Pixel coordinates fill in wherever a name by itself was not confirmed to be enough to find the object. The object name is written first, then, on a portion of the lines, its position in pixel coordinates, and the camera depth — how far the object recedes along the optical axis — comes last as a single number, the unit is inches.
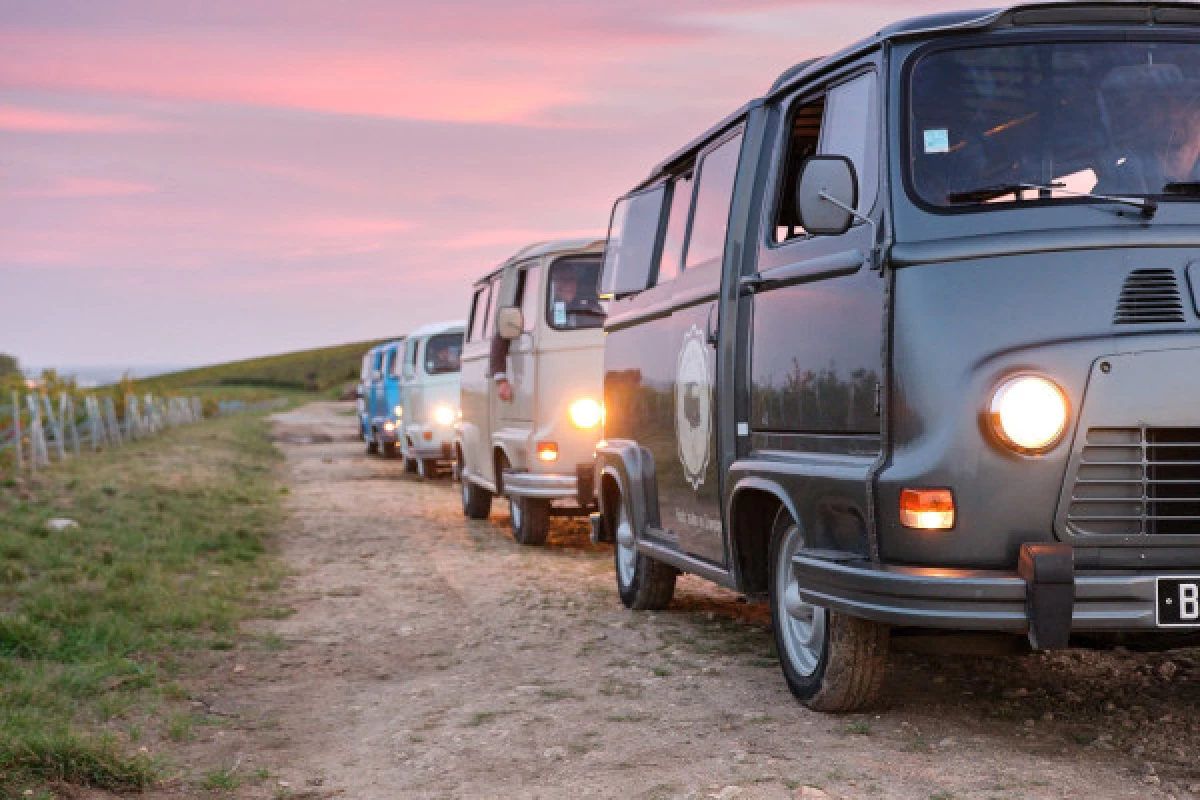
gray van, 183.3
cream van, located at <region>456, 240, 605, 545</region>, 467.8
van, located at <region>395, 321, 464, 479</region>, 840.3
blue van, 1060.5
